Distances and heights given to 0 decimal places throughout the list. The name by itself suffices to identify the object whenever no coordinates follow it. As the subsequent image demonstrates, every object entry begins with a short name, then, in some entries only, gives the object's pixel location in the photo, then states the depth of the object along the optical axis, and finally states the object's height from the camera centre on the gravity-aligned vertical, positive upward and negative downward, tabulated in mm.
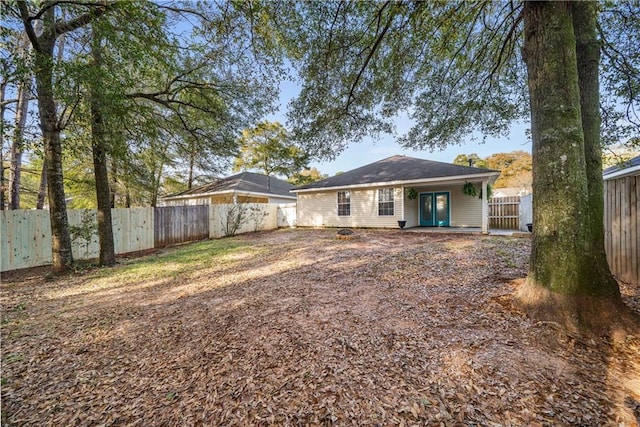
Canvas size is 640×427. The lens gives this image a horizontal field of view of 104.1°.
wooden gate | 11906 -223
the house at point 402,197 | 11383 +758
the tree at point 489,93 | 2549 +2444
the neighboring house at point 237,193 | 16781 +1522
